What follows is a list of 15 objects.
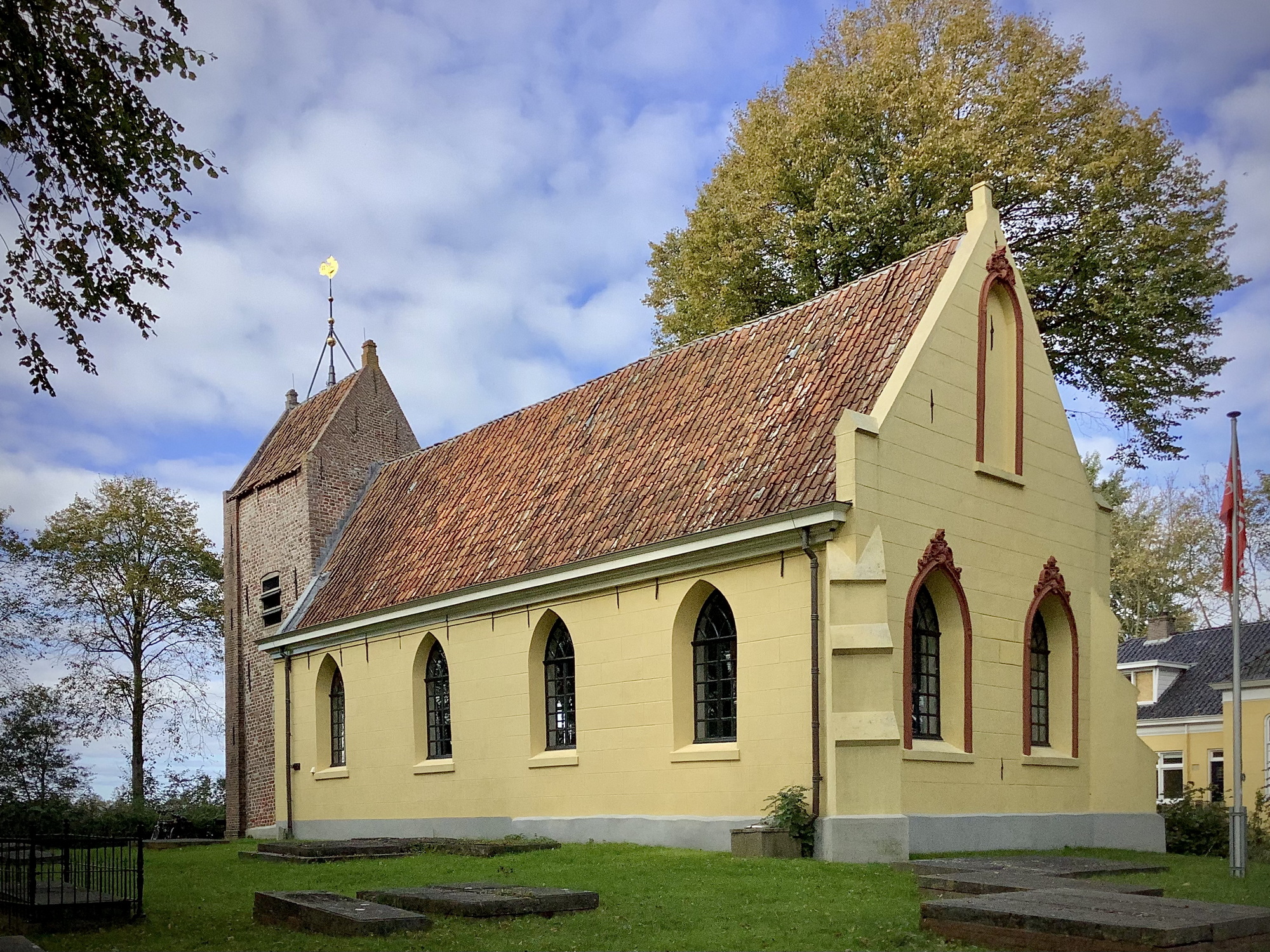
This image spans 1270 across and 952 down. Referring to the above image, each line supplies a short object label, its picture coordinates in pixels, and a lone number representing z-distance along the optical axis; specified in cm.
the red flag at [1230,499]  1752
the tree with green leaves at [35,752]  3712
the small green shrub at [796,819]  1689
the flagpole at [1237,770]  1642
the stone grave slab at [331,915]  1075
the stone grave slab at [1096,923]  898
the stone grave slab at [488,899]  1135
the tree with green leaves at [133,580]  4162
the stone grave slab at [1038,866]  1439
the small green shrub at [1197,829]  2214
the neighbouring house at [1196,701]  3594
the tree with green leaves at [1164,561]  4822
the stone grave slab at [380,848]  1897
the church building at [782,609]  1767
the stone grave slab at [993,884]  1216
